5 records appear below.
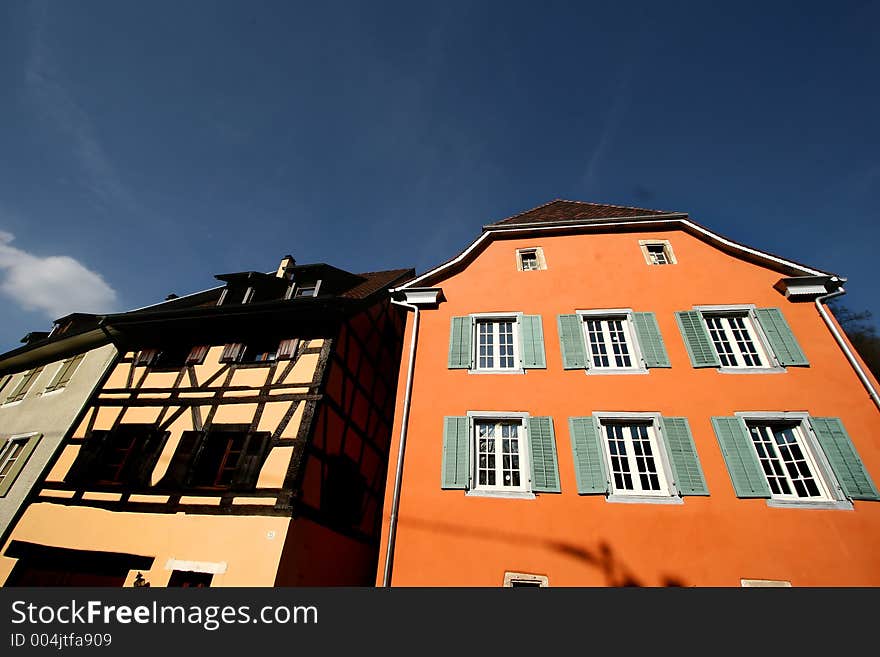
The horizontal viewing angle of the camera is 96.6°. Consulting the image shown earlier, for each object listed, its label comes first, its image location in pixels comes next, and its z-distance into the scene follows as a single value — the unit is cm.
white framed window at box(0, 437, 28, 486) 1221
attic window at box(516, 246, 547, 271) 1162
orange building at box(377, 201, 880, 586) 683
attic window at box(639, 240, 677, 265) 1112
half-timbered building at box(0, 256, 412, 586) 834
